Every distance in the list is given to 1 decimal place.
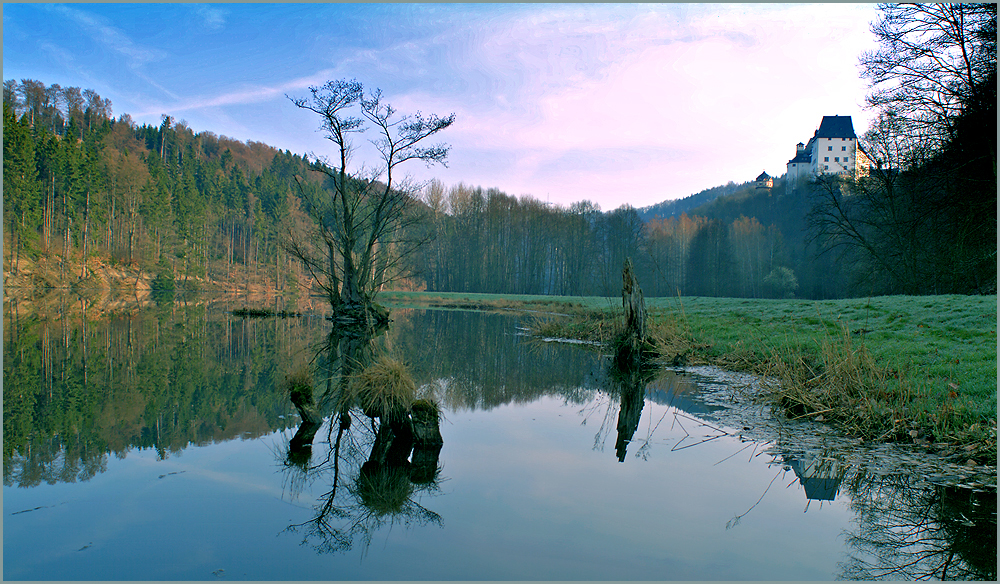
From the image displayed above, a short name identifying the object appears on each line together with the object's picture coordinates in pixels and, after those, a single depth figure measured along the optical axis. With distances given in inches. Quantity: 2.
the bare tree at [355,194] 775.1
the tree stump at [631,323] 444.1
